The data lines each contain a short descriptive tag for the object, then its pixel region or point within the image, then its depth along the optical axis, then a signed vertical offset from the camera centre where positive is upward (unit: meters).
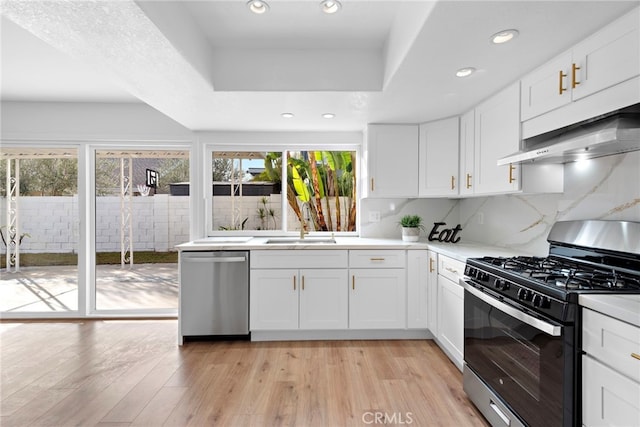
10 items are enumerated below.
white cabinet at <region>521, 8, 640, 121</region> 1.37 +0.68
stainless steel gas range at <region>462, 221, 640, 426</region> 1.31 -0.49
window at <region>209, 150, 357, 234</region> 3.84 +0.21
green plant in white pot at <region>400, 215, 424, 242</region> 3.26 -0.18
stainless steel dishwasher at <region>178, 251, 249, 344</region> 3.00 -0.77
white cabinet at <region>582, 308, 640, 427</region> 1.08 -0.56
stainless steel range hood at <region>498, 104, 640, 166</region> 1.39 +0.32
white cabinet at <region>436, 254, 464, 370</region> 2.38 -0.76
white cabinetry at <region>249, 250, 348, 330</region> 3.01 -0.74
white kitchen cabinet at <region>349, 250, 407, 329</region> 3.02 -0.75
